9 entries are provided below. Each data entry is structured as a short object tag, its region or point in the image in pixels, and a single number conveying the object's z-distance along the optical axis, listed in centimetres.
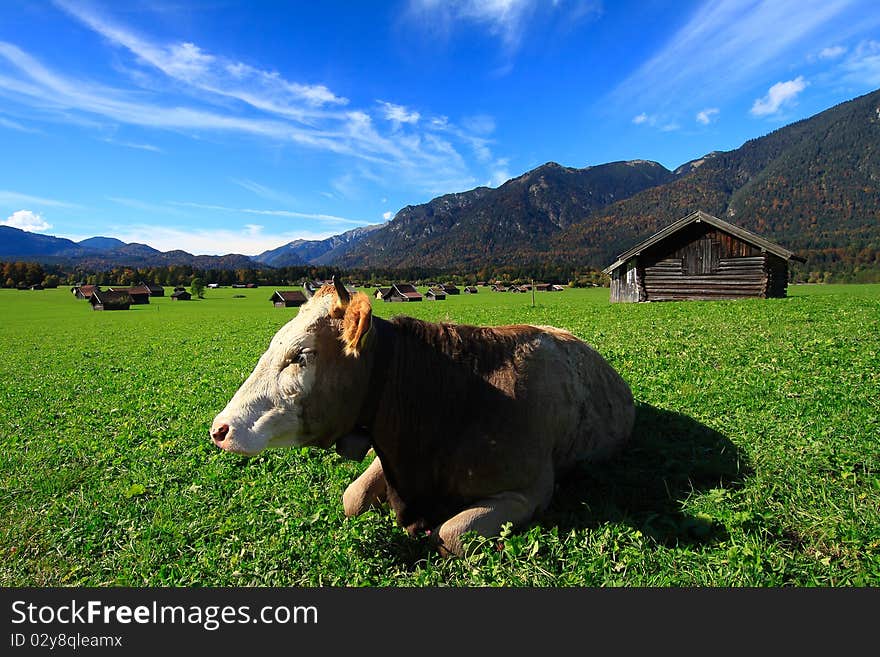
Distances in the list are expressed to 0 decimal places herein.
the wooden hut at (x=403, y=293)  7755
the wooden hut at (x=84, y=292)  8494
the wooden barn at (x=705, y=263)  2700
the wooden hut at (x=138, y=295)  8450
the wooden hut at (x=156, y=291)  10176
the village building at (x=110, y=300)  6831
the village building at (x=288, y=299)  6662
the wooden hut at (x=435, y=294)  7861
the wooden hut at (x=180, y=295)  9302
